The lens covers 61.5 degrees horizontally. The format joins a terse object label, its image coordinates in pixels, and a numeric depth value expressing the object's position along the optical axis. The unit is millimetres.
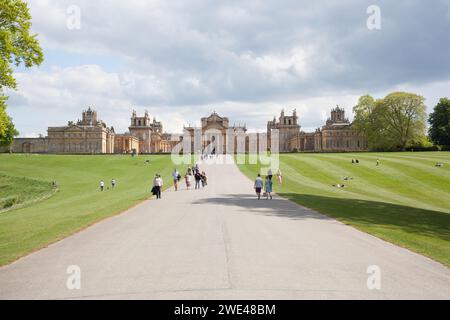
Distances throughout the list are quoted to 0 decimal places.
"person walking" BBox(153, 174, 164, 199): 25036
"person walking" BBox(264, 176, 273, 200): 24767
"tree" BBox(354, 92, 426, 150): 84812
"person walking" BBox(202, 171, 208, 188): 33516
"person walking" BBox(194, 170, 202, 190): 31958
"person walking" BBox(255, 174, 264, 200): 24703
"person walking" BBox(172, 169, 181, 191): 31206
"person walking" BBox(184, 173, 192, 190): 32312
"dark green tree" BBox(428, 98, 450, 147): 87125
